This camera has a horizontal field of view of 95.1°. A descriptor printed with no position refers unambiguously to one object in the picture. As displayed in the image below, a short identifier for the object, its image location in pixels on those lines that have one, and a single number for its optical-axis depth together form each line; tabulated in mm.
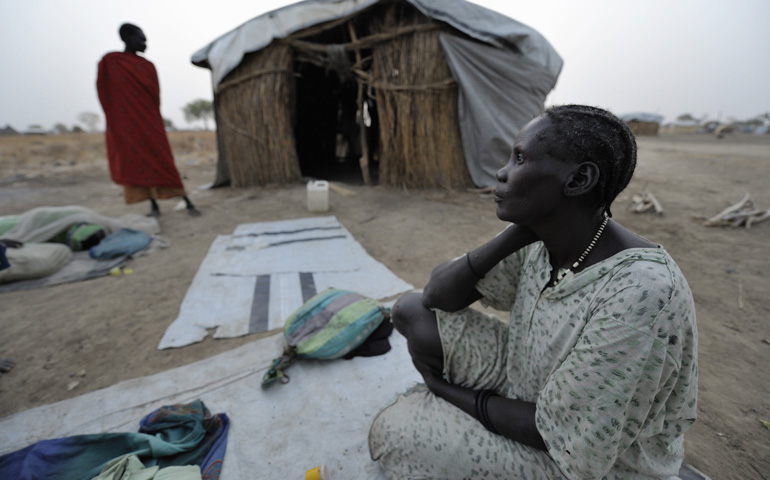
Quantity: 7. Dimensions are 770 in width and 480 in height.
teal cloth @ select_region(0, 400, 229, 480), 1297
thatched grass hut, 5512
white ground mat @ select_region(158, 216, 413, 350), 2400
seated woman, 756
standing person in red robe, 4332
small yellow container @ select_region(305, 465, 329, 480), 1264
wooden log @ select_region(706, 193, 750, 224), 4312
